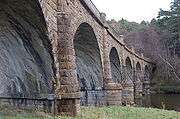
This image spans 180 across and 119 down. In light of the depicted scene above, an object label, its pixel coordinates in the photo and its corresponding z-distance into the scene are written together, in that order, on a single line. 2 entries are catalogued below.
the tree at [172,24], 61.34
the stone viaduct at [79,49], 11.82
